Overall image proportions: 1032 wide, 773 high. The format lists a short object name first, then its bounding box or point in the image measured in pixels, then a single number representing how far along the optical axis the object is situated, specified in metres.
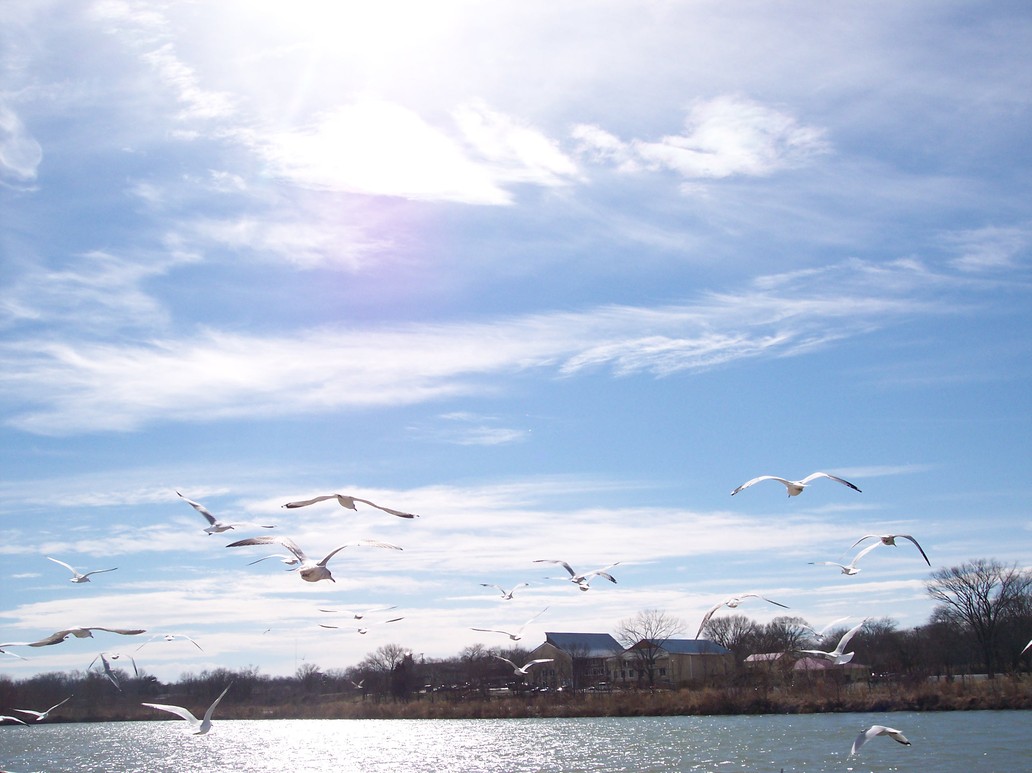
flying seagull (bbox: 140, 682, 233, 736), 20.92
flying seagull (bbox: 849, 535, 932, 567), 20.09
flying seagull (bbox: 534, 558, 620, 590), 26.97
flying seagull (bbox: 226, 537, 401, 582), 16.55
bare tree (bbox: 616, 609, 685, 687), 118.81
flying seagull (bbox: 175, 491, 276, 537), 19.69
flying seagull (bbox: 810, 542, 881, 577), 21.96
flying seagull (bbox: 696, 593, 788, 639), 24.14
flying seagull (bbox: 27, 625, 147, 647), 17.97
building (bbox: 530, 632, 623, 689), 124.12
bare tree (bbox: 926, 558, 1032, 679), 101.50
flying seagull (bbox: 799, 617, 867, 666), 20.35
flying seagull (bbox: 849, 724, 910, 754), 16.42
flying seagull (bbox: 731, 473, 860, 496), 20.35
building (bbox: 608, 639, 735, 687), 119.81
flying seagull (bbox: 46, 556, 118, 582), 22.66
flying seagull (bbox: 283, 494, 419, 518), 15.30
